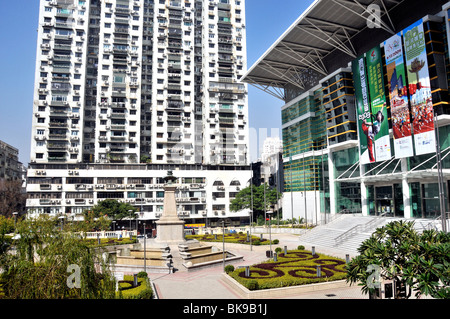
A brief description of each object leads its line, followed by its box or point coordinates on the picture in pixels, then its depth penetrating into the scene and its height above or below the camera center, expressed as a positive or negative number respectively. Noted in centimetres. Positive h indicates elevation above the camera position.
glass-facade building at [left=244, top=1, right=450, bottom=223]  3928 +1256
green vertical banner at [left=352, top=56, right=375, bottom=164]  4884 +1185
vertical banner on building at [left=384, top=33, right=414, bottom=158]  4152 +1200
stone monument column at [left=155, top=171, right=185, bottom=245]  3766 -311
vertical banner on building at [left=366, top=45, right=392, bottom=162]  4567 +1195
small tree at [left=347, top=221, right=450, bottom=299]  1195 -274
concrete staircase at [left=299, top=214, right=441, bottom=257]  3850 -531
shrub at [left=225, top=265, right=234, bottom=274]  2730 -604
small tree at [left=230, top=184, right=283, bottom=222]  7794 -106
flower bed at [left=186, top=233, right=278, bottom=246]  4612 -659
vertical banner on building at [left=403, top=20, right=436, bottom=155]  3841 +1202
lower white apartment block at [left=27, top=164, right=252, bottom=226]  7569 +223
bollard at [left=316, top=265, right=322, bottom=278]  2432 -577
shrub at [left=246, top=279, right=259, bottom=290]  2167 -587
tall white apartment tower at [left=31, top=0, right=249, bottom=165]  8212 +2927
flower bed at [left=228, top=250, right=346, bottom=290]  2256 -608
